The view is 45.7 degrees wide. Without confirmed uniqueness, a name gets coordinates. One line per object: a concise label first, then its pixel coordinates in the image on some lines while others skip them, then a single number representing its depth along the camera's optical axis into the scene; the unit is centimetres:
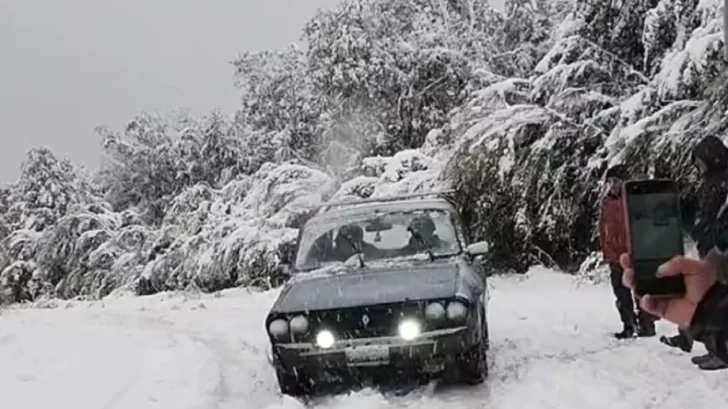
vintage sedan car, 622
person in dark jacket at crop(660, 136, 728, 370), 444
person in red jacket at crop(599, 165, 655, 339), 755
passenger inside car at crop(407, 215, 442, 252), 759
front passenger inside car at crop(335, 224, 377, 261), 764
